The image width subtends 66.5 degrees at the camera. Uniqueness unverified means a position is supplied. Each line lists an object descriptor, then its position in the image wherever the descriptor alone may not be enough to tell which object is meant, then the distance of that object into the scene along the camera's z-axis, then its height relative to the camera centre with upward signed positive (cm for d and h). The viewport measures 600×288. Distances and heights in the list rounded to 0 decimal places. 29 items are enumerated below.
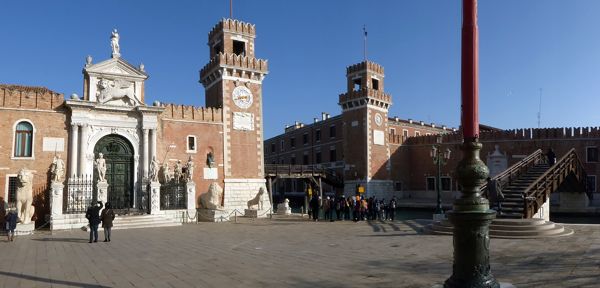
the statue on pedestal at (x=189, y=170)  2425 +1
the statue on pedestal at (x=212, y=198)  2423 -148
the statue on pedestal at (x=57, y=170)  2089 +8
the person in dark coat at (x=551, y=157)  2536 +61
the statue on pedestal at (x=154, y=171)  2269 +0
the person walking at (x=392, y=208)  2231 -191
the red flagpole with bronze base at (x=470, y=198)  510 -34
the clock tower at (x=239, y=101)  2858 +443
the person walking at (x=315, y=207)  2281 -186
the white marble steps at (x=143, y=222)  2045 -234
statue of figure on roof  2470 +687
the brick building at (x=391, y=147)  3928 +205
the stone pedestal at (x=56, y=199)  1958 -118
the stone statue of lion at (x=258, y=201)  2670 -181
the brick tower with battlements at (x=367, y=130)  4291 +379
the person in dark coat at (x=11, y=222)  1518 -165
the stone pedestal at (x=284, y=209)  2828 -245
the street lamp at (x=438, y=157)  2109 +59
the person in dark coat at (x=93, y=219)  1448 -151
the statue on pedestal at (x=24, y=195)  1872 -96
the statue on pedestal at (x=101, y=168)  2142 +16
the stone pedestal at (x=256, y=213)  2596 -245
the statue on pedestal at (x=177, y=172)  2531 -7
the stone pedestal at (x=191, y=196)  2375 -135
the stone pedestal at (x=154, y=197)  2229 -127
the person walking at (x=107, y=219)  1470 -153
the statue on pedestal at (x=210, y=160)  2752 +63
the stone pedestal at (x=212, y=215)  2375 -235
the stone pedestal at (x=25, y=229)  1814 -226
